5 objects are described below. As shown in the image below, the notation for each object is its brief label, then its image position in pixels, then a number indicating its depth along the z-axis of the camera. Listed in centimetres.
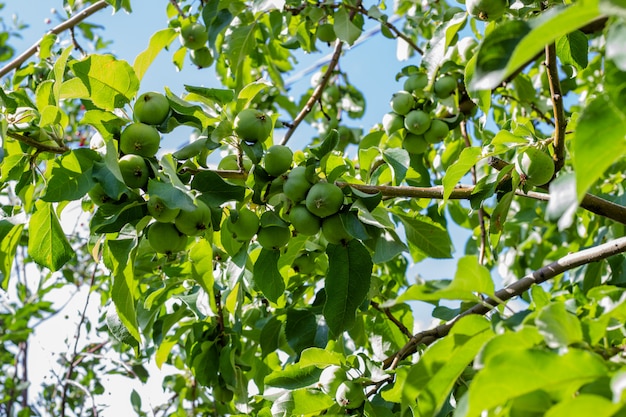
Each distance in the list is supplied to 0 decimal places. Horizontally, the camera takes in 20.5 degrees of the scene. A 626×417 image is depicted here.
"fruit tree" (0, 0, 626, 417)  125
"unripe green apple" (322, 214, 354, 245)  148
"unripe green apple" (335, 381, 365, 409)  146
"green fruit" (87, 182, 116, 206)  147
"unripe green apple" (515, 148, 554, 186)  150
